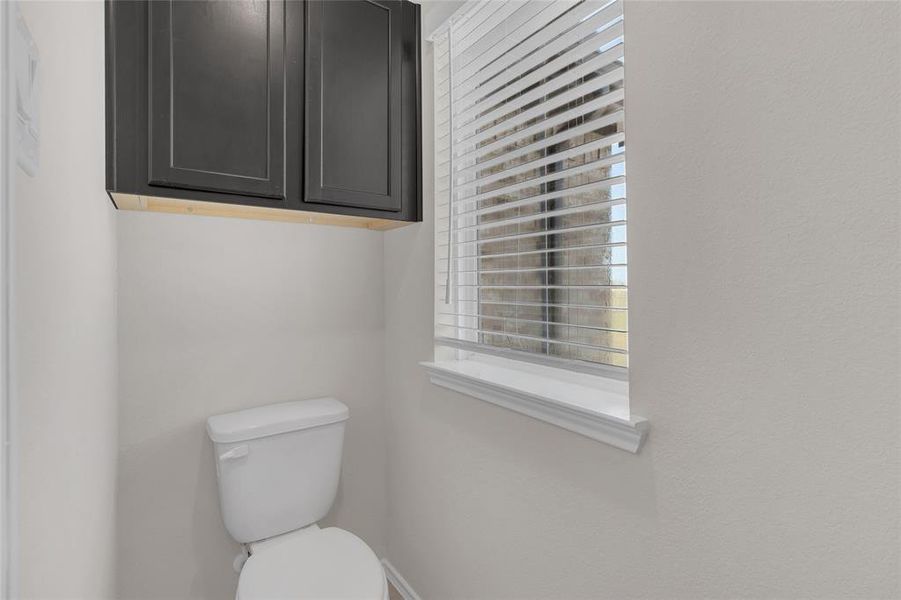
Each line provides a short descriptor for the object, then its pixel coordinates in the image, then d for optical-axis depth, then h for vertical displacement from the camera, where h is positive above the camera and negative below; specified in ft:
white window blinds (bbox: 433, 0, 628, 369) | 3.40 +1.03
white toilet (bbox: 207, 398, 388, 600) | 3.82 -2.13
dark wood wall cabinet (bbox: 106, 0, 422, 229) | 3.67 +1.76
